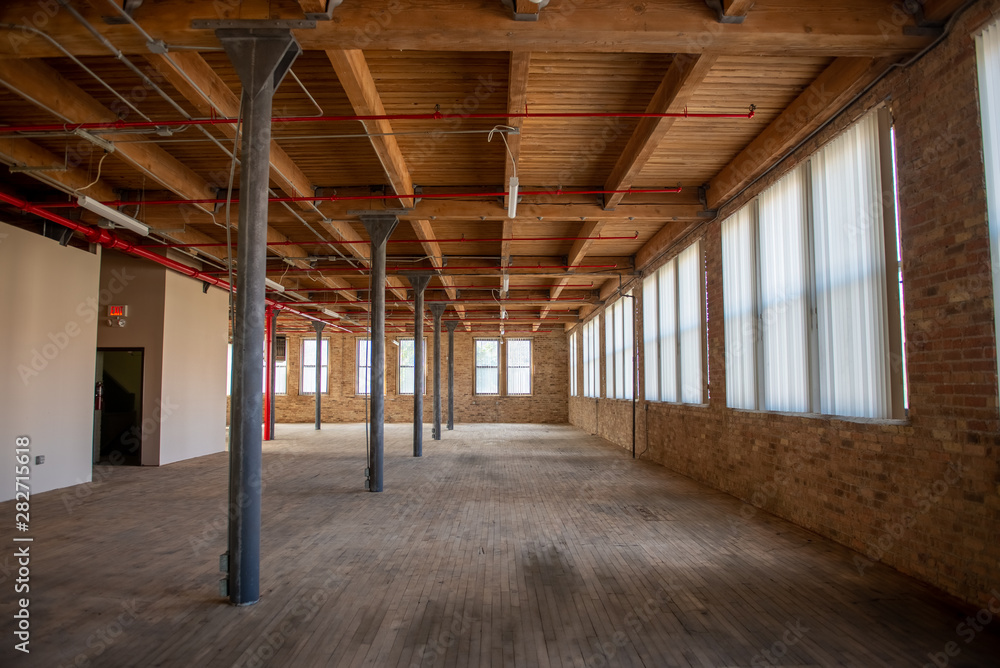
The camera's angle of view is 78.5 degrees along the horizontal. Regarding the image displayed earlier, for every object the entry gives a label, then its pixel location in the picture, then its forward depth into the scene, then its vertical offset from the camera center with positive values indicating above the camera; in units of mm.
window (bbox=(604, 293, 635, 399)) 14445 +702
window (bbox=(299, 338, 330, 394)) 25594 +496
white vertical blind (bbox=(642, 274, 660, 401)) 11984 +773
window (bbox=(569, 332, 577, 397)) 24002 +457
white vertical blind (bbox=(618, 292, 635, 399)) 14048 +740
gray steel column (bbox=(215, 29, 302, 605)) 4133 +538
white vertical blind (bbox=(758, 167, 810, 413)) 6340 +899
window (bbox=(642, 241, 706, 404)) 9625 +823
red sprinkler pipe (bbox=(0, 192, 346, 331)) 7609 +2107
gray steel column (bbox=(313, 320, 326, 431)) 20953 +711
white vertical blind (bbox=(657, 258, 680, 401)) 10875 +786
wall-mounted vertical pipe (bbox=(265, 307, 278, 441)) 16758 -315
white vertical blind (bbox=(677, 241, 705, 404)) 9492 +903
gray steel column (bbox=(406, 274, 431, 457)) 12211 +345
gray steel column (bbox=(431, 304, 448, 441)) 16938 +356
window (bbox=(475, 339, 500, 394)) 25719 +467
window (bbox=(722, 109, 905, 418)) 5027 +856
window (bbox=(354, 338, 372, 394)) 25547 +476
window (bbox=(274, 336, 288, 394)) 25491 +625
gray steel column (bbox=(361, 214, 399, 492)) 8547 +611
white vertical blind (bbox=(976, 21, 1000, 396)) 3867 +1591
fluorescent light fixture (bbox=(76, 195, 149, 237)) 6785 +1955
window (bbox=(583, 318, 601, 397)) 18677 +569
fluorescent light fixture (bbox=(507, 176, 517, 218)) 6521 +2011
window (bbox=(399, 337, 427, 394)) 25656 +427
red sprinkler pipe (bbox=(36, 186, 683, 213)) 8055 +2458
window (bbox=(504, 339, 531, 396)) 25594 +437
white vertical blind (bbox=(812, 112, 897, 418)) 5070 +877
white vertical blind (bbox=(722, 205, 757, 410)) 7629 +903
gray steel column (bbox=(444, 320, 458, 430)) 20094 +360
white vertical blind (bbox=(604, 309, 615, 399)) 16438 +609
